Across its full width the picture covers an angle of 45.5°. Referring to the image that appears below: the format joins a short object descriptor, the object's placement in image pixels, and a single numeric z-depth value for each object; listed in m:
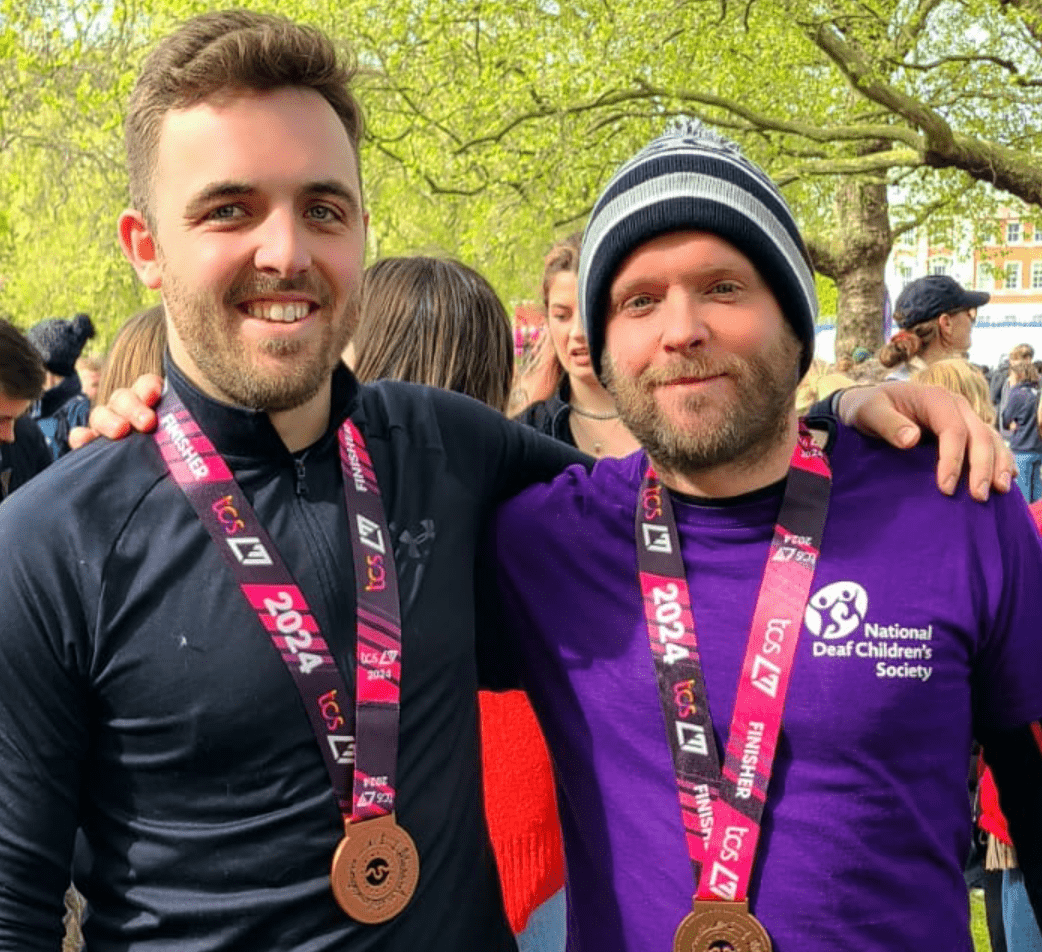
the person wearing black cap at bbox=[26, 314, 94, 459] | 8.31
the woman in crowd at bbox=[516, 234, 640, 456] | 3.97
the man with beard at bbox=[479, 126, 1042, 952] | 1.95
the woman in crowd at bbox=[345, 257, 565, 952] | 2.84
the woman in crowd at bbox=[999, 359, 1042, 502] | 10.66
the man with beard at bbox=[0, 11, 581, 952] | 1.86
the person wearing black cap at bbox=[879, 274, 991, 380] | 6.27
